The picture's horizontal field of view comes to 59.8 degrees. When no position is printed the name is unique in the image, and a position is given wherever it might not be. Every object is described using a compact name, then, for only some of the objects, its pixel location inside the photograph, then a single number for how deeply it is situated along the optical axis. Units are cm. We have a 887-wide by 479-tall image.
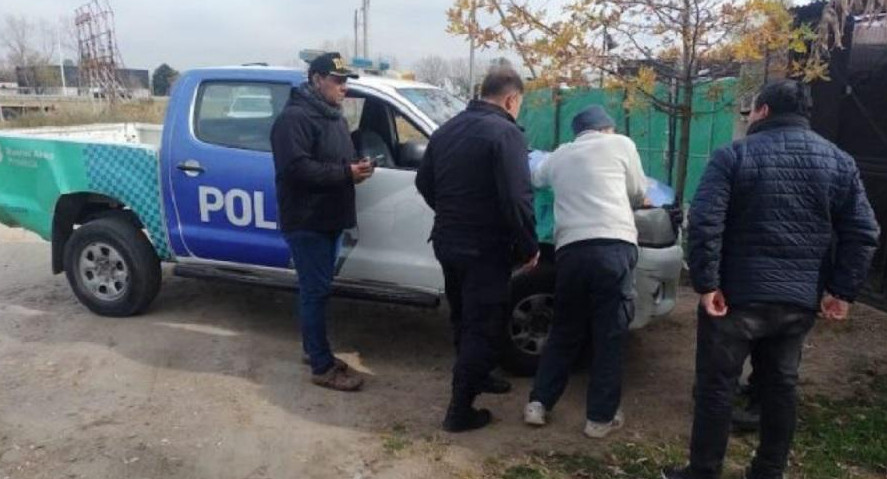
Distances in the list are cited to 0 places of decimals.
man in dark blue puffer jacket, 303
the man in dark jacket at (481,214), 366
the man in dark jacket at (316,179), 419
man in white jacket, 373
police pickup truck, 466
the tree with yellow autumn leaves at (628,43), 571
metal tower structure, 2908
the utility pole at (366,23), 2031
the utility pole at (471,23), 603
